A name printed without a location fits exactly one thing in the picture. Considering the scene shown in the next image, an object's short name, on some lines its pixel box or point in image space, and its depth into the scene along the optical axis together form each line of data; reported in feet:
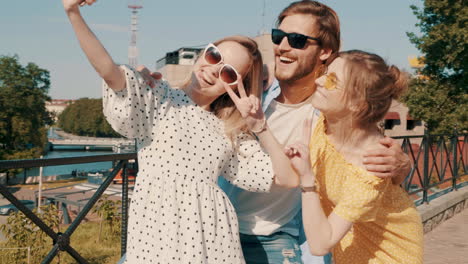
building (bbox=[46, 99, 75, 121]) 591.70
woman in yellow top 5.59
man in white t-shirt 7.34
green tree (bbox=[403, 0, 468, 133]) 67.72
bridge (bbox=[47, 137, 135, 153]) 347.36
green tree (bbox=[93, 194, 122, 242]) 36.01
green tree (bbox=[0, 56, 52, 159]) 180.75
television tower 226.01
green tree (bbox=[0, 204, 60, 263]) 21.20
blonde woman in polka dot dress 5.51
